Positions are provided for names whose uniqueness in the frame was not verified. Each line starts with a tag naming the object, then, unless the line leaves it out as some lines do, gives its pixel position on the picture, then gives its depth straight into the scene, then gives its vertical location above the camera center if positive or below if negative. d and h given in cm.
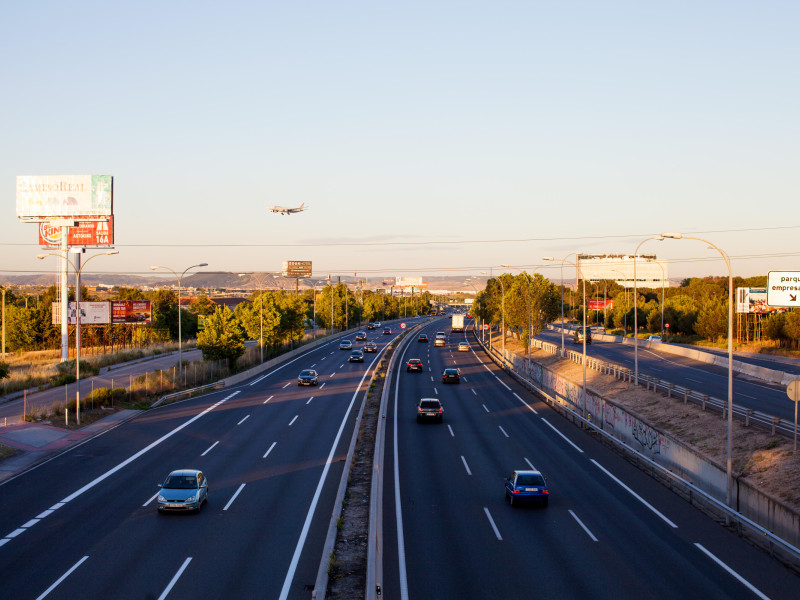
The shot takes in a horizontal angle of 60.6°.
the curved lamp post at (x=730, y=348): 2341 -188
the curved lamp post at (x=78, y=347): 3781 -296
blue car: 2341 -663
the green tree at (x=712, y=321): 8412 -325
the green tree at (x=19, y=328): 9056 -419
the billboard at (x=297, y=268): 18188 +753
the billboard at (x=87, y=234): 8038 +736
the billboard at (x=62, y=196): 8000 +1184
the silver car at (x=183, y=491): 2203 -639
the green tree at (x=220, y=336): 6138 -356
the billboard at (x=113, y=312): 8438 -204
